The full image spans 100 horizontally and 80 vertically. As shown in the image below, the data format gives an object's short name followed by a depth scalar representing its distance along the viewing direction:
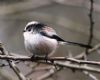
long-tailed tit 5.01
